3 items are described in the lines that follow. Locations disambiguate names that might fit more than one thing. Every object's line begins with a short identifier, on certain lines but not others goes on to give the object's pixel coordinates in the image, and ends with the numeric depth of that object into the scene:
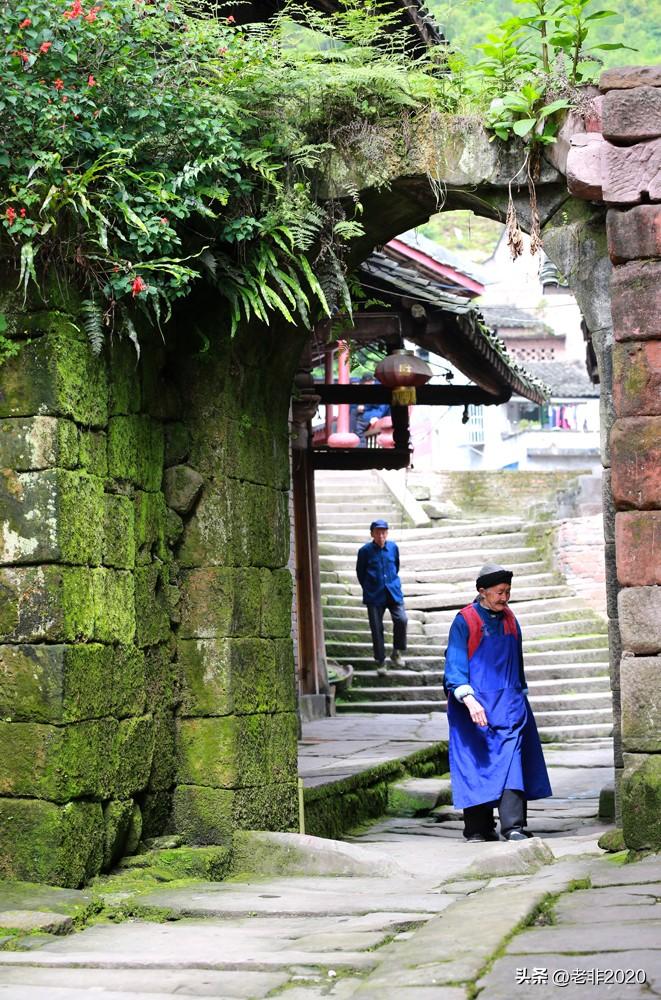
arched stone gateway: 6.02
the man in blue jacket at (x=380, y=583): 16.36
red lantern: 13.57
